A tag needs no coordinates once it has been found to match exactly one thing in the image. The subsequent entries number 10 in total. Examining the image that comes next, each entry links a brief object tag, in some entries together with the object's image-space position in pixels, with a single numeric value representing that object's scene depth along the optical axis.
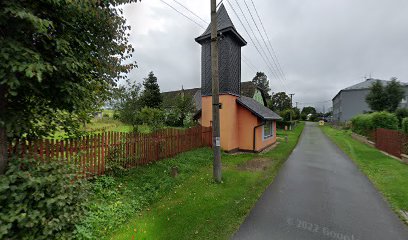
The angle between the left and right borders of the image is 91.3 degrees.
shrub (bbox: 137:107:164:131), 15.26
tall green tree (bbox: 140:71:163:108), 31.21
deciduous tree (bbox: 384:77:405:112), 27.48
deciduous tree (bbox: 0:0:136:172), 2.79
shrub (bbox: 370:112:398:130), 16.78
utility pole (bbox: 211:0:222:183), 7.02
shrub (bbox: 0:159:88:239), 3.04
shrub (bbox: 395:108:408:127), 23.95
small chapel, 12.74
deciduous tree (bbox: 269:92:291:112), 59.37
